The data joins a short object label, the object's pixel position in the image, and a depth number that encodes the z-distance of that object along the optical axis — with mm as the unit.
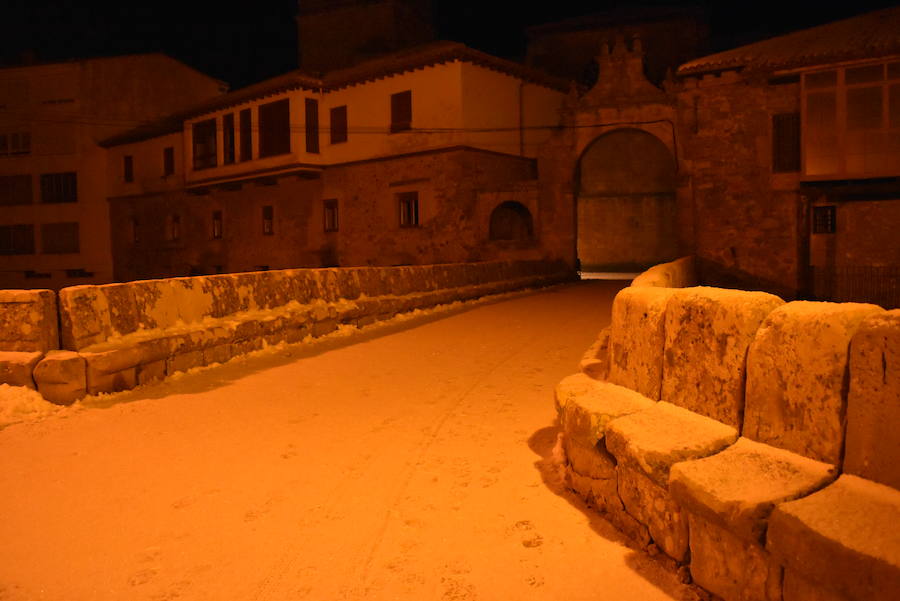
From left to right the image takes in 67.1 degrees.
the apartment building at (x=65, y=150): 36000
